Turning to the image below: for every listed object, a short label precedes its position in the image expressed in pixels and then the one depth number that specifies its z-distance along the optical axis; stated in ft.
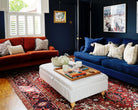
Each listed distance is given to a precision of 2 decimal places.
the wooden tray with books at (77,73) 8.54
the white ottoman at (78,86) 7.95
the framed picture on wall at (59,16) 19.74
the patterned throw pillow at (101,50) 13.69
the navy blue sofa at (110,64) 10.03
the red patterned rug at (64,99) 8.20
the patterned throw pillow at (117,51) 12.42
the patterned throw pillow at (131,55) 10.52
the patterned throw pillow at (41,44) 16.47
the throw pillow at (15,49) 14.57
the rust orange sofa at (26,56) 13.51
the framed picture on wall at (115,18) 14.88
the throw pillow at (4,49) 14.24
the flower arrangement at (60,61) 10.80
